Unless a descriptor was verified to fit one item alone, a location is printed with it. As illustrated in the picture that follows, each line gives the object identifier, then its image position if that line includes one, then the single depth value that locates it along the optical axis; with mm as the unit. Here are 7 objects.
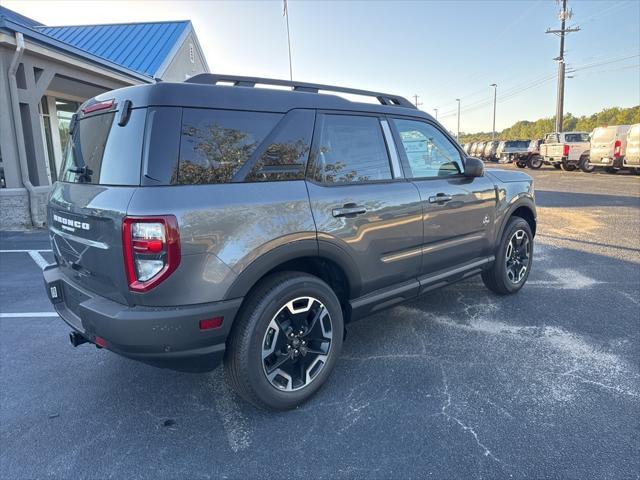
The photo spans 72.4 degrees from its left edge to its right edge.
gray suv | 2293
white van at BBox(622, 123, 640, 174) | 18766
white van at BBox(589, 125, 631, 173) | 20391
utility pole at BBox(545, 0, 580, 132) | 31641
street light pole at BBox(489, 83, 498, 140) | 66000
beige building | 8883
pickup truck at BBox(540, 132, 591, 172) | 24078
